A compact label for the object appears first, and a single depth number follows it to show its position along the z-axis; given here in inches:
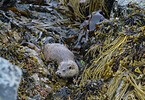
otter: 199.9
